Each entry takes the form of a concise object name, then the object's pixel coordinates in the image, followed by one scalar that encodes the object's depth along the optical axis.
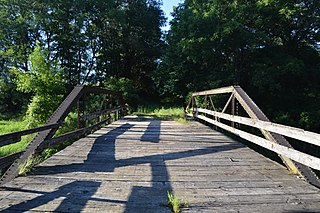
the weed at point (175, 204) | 1.95
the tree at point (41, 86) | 11.12
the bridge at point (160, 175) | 2.07
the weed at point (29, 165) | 2.77
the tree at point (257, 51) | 13.20
